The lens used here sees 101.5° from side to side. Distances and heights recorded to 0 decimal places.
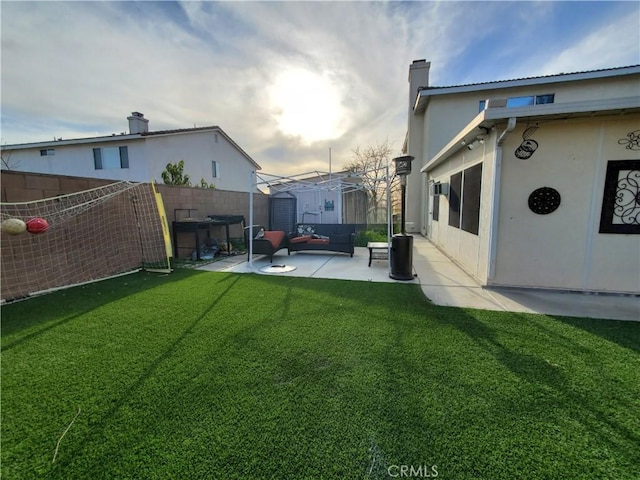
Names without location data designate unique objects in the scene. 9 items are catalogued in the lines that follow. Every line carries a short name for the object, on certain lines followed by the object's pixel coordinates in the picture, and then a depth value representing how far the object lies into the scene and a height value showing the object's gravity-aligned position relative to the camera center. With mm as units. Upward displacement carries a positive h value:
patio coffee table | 5888 -892
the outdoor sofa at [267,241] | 6156 -721
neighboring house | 12094 +3005
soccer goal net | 3701 -447
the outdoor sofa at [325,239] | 6805 -739
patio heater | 4770 -807
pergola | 5362 +714
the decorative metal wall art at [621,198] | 3584 +136
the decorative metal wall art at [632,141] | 3513 +906
